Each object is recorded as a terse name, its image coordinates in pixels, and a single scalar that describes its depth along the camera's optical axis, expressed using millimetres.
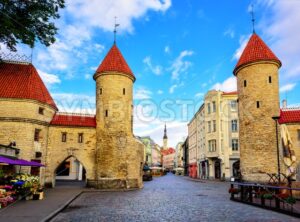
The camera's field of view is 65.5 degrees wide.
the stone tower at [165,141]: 148534
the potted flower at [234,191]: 15020
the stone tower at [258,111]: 19296
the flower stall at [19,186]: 12608
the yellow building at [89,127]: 20934
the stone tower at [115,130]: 22126
